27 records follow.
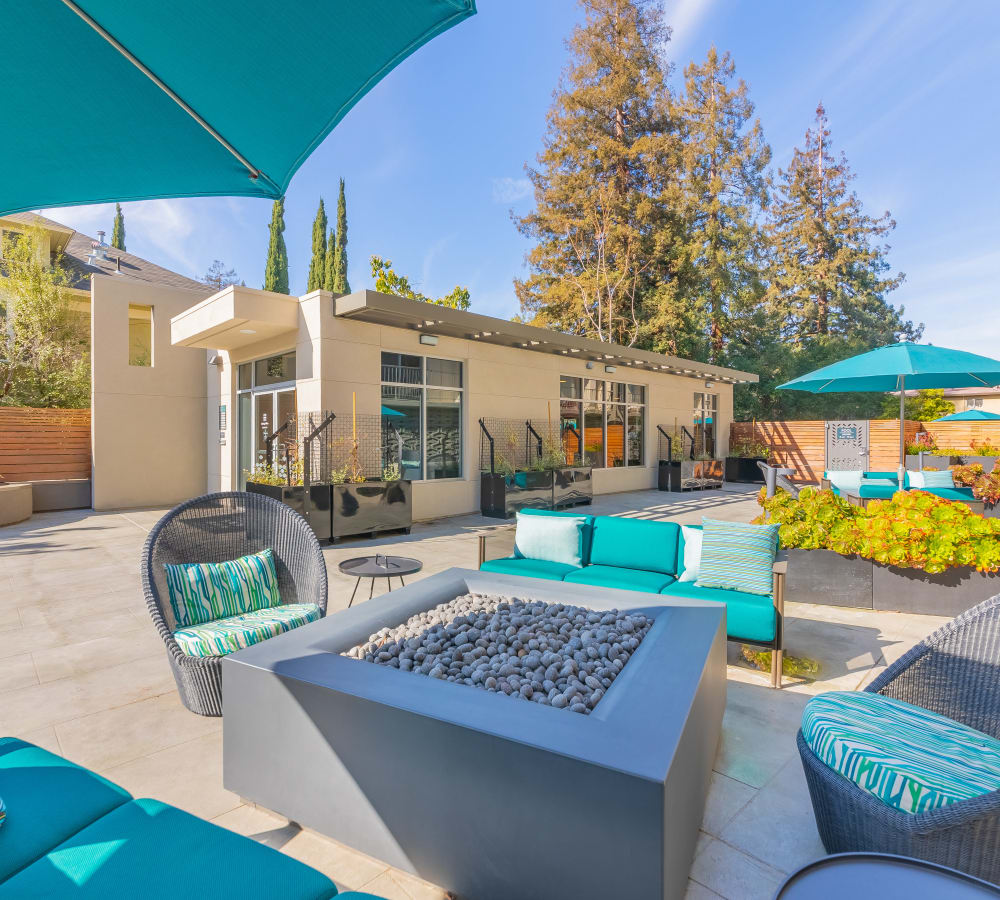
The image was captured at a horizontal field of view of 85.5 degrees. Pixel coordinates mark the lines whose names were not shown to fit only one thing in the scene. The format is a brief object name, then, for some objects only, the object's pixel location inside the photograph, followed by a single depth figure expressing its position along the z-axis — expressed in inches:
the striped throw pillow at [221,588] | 111.5
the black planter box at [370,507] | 277.7
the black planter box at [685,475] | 516.7
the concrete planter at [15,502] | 315.0
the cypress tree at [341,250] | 957.2
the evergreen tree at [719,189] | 739.4
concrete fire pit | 53.4
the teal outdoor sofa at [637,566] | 121.9
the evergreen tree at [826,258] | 845.8
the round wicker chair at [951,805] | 55.5
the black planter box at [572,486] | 386.0
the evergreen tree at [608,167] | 719.1
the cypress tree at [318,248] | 969.5
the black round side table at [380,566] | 132.3
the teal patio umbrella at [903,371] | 206.7
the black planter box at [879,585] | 156.6
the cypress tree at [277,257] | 1005.2
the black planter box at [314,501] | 263.4
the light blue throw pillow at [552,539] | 161.6
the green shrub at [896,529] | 155.8
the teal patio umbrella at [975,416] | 511.8
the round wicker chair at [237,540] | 114.5
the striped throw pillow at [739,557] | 129.5
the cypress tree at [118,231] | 969.5
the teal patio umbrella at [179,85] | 54.8
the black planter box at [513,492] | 354.9
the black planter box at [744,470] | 594.2
